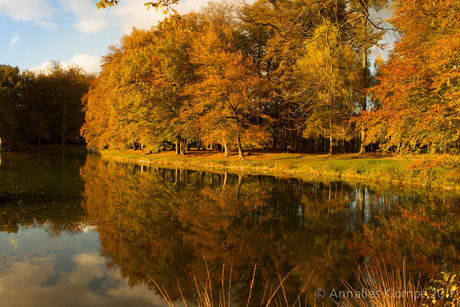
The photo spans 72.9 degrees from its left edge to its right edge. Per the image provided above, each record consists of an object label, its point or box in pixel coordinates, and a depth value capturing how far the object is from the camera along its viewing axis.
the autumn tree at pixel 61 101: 58.84
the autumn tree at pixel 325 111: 25.78
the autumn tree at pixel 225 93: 26.89
